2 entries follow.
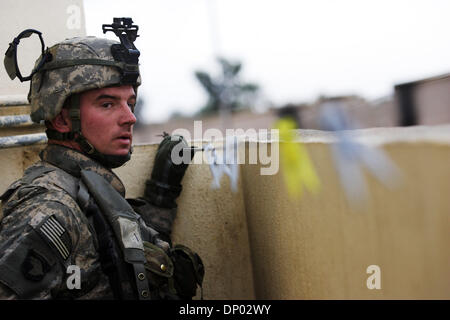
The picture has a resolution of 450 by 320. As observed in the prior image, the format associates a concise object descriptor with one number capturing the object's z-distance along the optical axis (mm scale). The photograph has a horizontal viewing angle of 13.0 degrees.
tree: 44364
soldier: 4324
